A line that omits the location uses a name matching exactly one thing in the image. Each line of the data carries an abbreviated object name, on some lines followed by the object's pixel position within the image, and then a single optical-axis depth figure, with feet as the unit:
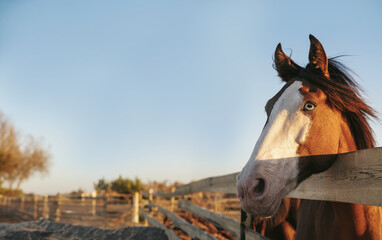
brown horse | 4.96
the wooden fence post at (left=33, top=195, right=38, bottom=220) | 55.48
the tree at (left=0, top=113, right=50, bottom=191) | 85.10
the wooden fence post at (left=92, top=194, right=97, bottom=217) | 50.68
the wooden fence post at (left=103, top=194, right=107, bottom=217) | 50.35
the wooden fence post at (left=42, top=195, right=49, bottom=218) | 52.11
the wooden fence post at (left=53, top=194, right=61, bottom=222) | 51.45
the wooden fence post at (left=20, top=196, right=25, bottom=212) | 61.93
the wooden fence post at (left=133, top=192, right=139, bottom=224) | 40.19
